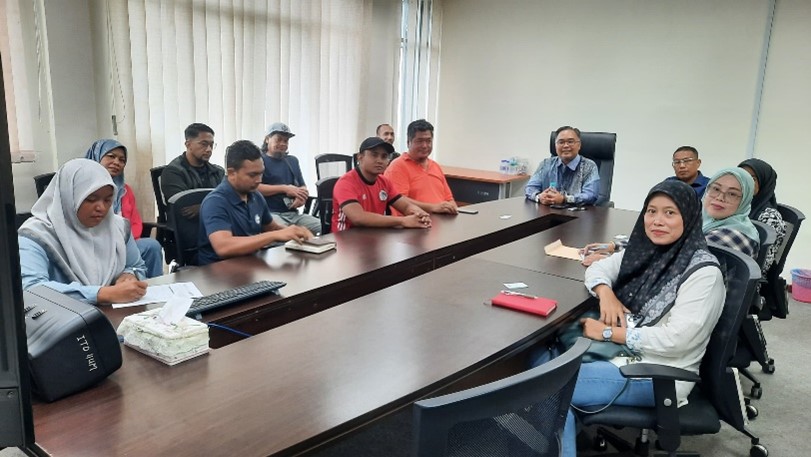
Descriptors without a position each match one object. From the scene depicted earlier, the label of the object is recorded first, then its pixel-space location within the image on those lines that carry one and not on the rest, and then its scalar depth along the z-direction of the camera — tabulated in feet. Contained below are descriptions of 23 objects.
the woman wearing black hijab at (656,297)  5.64
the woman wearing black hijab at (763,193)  9.84
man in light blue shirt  13.58
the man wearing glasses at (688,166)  13.76
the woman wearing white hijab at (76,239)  5.60
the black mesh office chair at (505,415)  2.67
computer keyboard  5.50
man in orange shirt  12.34
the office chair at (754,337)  7.46
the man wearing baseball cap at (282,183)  13.64
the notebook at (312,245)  8.04
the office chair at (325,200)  12.00
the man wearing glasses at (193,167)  11.57
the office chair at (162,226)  10.43
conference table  3.53
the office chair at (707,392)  5.33
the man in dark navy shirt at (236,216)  7.73
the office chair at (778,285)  9.33
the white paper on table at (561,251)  8.67
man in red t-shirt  9.97
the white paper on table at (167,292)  5.75
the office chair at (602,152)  14.69
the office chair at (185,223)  8.66
